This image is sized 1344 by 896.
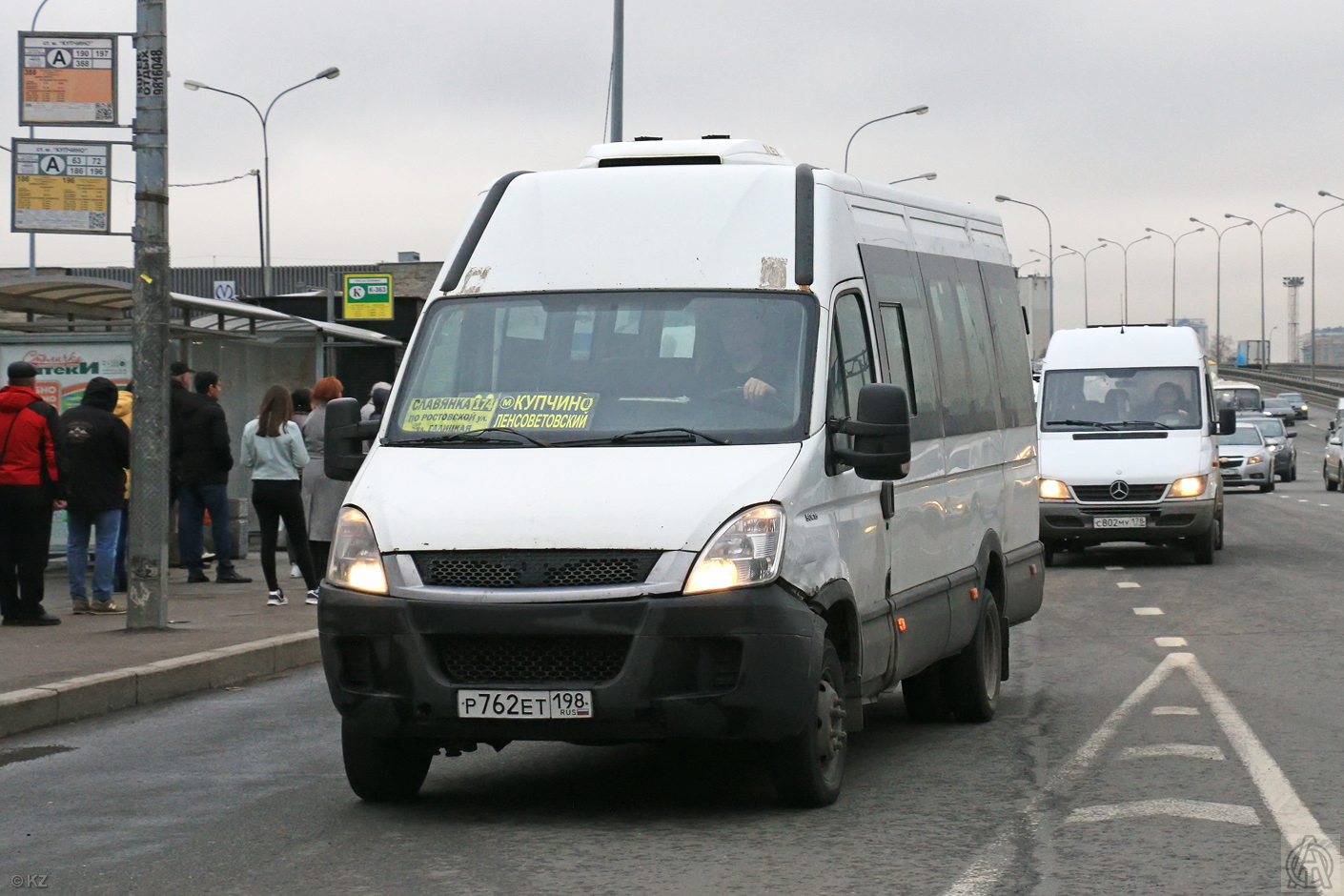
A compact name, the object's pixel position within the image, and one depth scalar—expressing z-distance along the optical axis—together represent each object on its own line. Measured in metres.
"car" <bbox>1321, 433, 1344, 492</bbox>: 42.72
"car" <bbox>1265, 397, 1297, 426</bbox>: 82.54
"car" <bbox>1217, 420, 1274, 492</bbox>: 40.91
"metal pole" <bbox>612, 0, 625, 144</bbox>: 25.77
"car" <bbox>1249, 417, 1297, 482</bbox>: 49.38
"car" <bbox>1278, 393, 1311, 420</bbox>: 89.47
